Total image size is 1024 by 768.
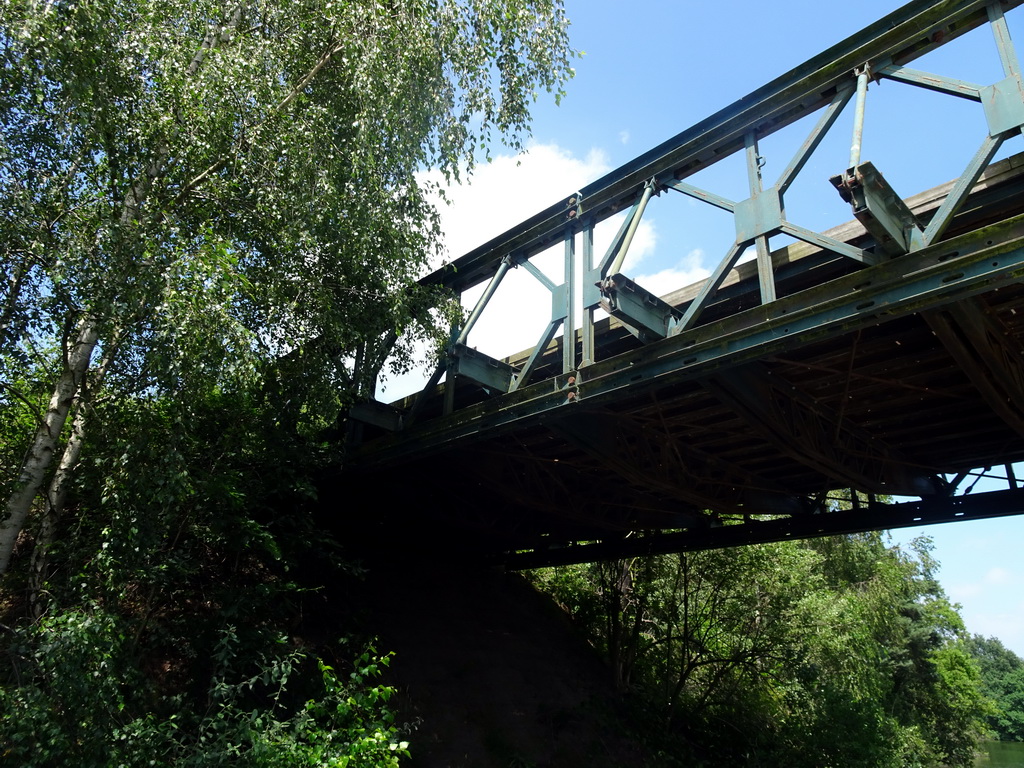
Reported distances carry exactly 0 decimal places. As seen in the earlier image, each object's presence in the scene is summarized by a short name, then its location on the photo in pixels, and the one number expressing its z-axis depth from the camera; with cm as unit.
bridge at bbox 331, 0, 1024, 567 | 502
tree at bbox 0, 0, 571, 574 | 643
